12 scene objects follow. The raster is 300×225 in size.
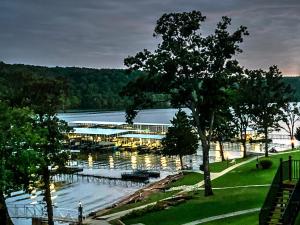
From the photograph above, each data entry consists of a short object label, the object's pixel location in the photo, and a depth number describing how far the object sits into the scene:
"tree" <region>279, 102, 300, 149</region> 86.82
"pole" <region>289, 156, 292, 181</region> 23.89
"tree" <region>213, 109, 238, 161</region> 76.12
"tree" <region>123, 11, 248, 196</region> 39.12
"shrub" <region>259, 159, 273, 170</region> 52.94
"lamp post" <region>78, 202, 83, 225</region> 40.25
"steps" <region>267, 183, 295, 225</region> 21.87
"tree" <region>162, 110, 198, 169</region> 79.75
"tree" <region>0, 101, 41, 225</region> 23.75
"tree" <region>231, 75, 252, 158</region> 69.50
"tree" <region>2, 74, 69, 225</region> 35.41
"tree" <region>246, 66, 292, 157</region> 68.50
